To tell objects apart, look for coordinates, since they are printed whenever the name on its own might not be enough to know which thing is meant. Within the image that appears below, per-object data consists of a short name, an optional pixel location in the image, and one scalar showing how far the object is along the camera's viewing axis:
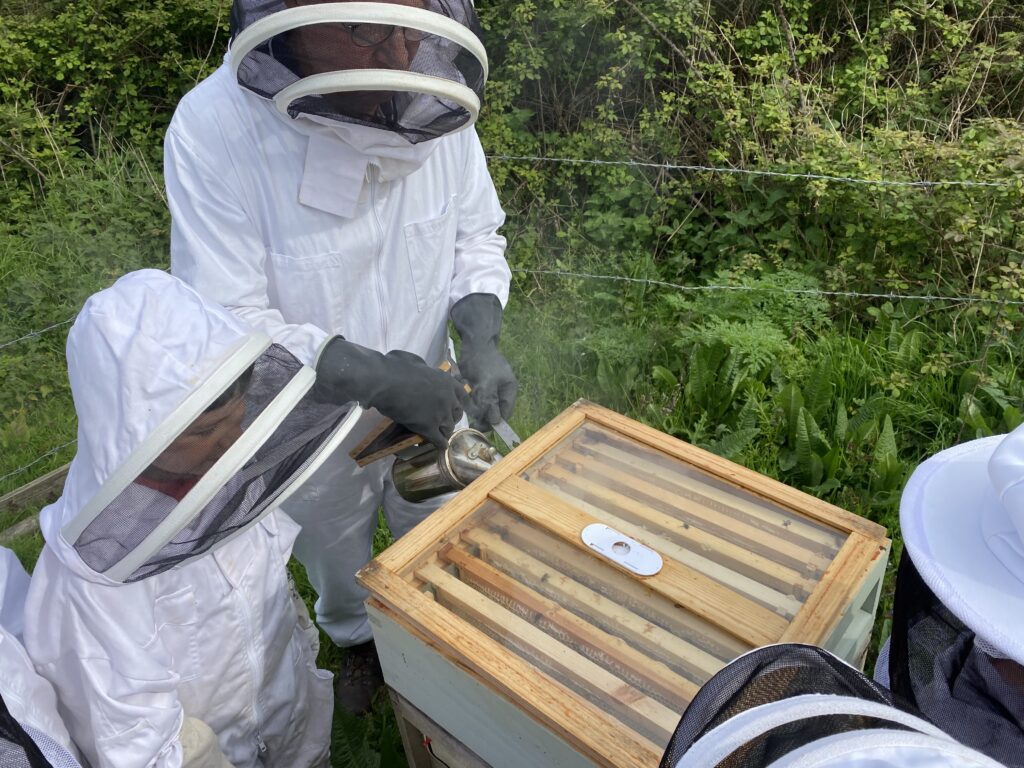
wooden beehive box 1.50
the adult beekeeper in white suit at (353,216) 1.78
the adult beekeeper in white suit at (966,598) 1.12
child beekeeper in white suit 1.33
